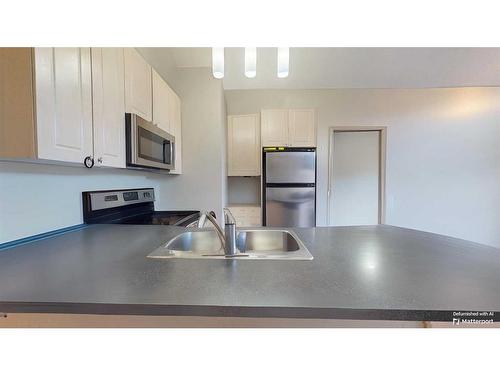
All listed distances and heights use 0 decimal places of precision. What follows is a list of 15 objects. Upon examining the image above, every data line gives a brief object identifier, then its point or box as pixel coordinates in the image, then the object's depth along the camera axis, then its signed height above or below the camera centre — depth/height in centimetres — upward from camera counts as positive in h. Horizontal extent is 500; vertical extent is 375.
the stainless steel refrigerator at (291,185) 310 -5
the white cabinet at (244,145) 342 +58
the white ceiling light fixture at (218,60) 138 +76
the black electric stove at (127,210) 145 -21
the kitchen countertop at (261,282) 52 -29
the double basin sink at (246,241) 121 -35
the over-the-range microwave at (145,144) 140 +28
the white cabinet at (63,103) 83 +34
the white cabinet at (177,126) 234 +64
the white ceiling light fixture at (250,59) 122 +68
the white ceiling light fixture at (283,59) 134 +75
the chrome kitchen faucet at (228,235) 98 -24
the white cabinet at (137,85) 143 +69
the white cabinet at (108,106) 115 +44
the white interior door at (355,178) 359 +5
